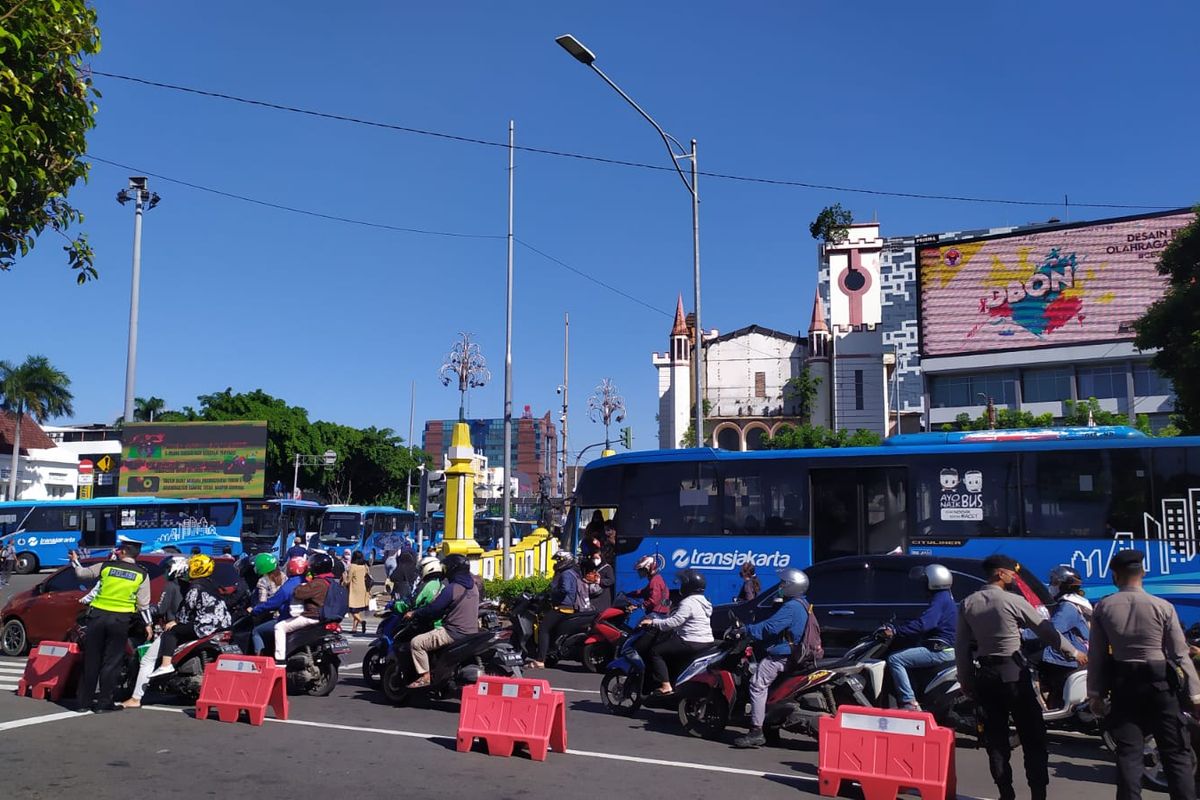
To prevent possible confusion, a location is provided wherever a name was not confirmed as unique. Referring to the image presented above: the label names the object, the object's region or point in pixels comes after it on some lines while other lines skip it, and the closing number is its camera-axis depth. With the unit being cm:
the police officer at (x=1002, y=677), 604
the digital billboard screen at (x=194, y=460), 4425
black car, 1005
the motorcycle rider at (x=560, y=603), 1364
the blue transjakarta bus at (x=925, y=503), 1317
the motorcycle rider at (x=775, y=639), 860
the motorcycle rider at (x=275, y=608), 1040
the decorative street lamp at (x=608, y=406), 5872
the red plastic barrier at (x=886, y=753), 659
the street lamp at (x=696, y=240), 1889
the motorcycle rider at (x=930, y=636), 862
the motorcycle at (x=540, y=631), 1353
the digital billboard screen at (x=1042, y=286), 5681
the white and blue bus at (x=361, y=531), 4300
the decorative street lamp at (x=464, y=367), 4725
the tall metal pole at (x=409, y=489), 7101
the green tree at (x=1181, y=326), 2305
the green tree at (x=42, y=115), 792
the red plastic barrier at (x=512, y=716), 798
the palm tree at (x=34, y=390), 5906
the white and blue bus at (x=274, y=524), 3947
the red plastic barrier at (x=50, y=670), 1005
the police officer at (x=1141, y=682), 546
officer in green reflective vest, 929
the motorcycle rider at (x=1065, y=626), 880
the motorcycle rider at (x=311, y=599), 1027
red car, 1405
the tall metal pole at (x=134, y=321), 2975
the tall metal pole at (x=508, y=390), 2261
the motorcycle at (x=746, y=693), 848
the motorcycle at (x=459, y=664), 970
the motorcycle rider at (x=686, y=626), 990
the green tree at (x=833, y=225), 8450
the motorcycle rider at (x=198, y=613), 1013
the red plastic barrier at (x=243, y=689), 902
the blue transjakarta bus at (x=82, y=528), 3569
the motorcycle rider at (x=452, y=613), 985
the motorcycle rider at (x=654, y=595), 1198
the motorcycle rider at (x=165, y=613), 968
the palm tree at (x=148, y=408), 8298
